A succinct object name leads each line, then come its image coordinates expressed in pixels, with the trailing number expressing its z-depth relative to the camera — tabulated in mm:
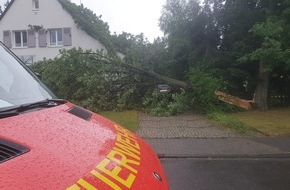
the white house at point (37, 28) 13852
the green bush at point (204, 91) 6133
